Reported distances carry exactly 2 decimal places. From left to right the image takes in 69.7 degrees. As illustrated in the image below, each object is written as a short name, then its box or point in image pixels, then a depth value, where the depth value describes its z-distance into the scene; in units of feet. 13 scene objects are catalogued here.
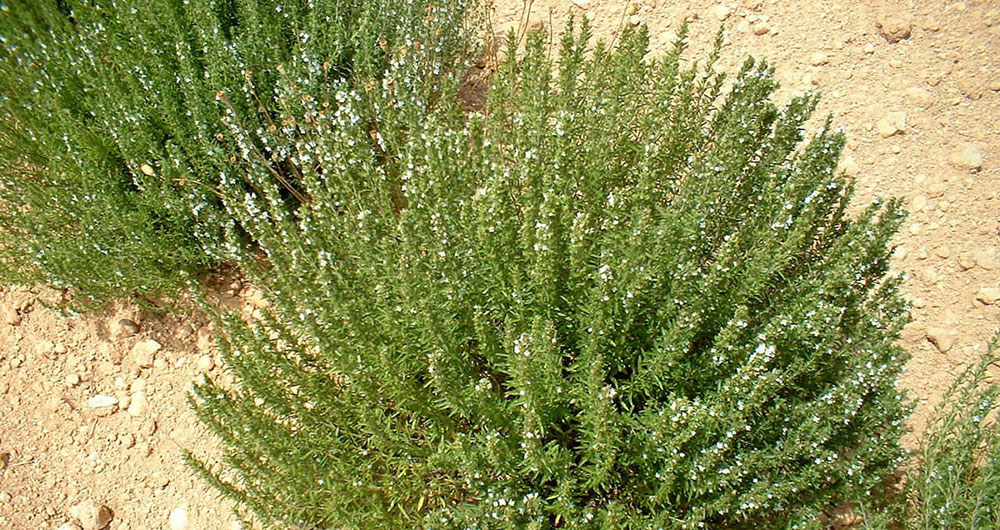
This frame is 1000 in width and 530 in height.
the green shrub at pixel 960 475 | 8.55
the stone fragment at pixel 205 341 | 12.29
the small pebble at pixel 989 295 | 12.37
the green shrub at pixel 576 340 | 8.20
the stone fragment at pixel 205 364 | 12.12
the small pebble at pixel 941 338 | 12.12
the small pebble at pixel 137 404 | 11.69
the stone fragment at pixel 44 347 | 11.97
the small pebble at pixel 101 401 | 11.68
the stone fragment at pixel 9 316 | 12.10
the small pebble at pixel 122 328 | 12.21
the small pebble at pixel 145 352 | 12.09
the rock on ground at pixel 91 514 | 10.75
